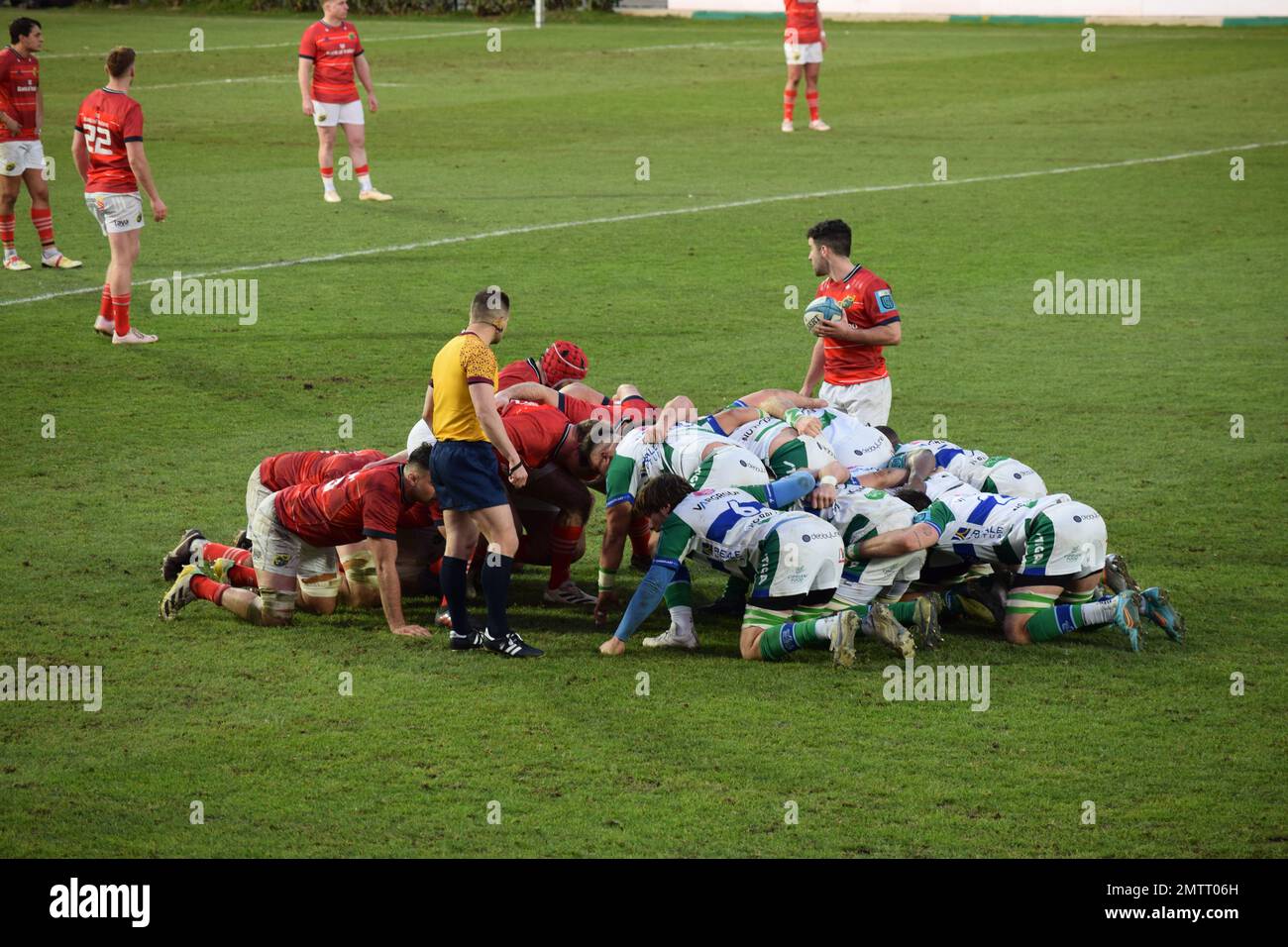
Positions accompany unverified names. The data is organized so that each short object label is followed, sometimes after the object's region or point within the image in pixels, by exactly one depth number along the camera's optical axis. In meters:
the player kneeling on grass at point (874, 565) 17.25
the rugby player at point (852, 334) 21.27
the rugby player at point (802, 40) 52.75
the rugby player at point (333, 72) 40.72
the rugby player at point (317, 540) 17.16
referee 16.72
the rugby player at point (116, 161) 27.36
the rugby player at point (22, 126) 32.25
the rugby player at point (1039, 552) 16.98
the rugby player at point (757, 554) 16.77
